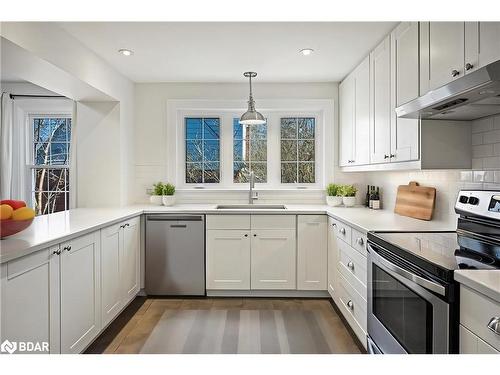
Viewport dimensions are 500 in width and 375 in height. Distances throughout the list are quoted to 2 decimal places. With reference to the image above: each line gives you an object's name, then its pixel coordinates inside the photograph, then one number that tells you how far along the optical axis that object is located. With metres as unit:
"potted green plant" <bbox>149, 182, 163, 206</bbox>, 3.85
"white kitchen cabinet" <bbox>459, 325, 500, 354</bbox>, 1.07
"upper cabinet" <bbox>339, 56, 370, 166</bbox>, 3.06
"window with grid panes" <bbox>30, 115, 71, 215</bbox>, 4.17
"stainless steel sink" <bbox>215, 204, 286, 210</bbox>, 3.77
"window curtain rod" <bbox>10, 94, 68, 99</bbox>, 4.02
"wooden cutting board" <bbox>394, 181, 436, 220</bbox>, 2.58
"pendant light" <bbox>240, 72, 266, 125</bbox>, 3.49
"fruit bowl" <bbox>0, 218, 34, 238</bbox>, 1.70
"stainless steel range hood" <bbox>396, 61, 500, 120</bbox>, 1.37
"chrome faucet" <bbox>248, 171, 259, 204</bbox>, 4.00
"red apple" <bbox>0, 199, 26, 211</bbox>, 1.78
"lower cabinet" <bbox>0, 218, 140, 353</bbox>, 1.58
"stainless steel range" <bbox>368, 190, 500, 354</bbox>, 1.30
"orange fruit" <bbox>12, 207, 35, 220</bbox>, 1.74
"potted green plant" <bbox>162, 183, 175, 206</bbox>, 3.79
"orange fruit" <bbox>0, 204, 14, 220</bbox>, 1.68
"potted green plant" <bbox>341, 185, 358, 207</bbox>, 3.77
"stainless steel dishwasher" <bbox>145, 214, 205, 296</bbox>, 3.45
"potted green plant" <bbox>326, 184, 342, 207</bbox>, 3.80
